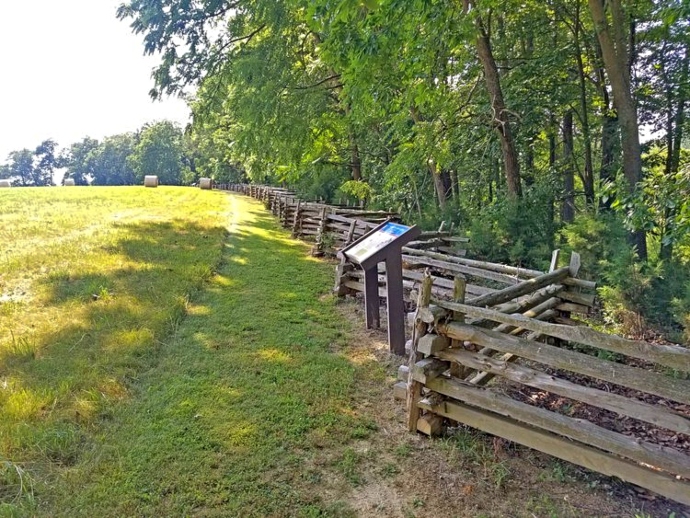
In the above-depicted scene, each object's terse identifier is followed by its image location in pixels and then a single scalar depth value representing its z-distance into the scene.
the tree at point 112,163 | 96.73
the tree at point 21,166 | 116.88
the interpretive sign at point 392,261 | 5.40
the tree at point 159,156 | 77.50
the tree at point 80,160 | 100.75
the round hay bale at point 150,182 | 44.03
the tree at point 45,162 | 116.56
